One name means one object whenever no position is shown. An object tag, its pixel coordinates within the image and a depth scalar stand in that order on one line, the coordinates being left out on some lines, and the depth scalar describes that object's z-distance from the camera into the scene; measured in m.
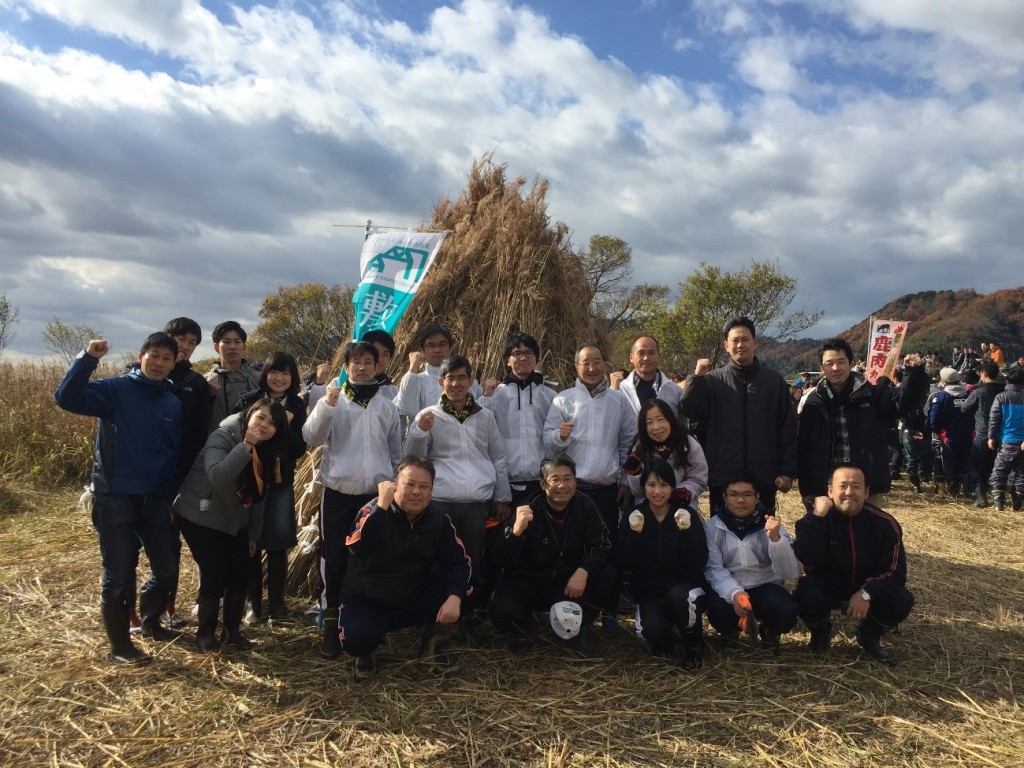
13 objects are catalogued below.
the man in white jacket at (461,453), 3.63
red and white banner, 10.25
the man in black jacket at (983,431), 8.20
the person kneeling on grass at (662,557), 3.40
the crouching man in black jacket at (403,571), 3.17
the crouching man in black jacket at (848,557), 3.46
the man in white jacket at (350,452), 3.54
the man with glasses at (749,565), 3.45
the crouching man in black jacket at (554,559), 3.51
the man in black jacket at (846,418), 3.91
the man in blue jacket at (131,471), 3.19
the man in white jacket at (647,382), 4.16
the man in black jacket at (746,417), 3.85
